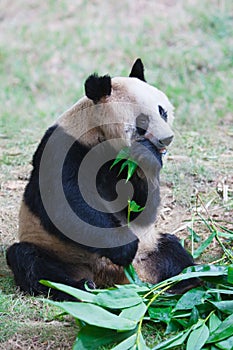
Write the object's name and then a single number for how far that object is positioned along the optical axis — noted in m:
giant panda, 8.05
